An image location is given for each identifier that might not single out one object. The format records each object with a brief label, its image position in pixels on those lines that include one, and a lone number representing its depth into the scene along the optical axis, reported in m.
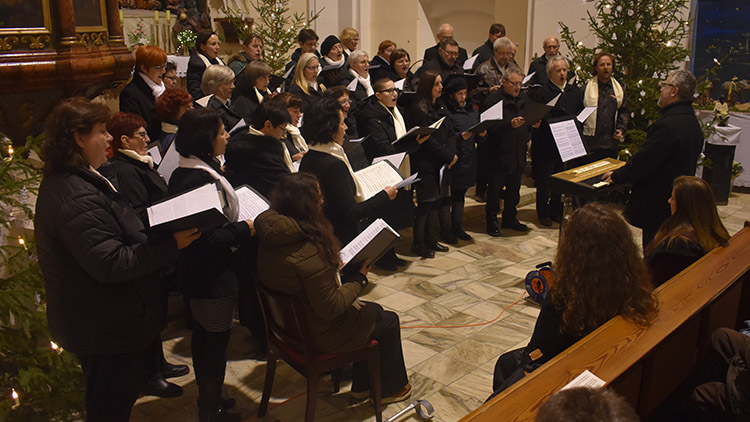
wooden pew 2.55
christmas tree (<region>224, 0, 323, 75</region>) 8.96
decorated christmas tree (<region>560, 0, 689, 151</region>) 7.88
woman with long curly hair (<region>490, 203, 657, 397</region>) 2.95
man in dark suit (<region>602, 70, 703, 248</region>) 5.20
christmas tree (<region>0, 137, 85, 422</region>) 3.01
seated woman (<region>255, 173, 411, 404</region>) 3.20
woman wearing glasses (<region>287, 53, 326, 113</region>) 6.41
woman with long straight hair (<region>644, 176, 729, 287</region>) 3.94
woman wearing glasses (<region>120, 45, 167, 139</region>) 5.25
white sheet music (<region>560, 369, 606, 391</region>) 2.56
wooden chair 3.33
